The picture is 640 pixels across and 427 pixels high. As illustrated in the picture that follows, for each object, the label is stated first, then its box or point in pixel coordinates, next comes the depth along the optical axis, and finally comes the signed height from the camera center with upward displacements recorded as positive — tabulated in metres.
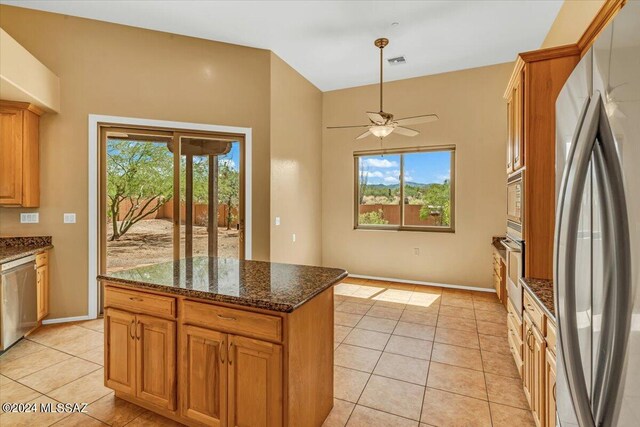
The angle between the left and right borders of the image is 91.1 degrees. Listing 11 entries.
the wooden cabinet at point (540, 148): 2.20 +0.45
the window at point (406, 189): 5.22 +0.40
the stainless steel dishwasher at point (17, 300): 2.82 -0.85
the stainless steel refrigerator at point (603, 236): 0.60 -0.05
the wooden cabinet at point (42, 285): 3.33 -0.81
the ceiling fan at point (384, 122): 3.46 +1.02
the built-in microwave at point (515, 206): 2.38 +0.05
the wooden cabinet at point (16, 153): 3.22 +0.60
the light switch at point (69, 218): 3.61 -0.08
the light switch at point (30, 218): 3.46 -0.08
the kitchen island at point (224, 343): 1.63 -0.76
